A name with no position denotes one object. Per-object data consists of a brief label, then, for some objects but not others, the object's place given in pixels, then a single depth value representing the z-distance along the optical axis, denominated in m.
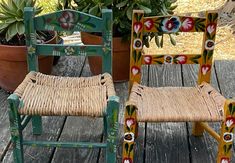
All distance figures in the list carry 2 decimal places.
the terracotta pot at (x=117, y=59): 2.77
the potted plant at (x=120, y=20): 2.67
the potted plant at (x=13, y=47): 2.61
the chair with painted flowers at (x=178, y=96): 1.90
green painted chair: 1.89
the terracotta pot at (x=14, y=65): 2.61
